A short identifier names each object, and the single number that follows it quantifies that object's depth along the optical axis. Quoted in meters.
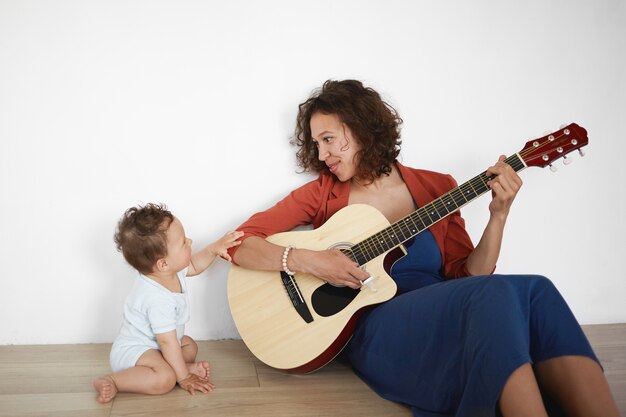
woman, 1.45
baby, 1.89
